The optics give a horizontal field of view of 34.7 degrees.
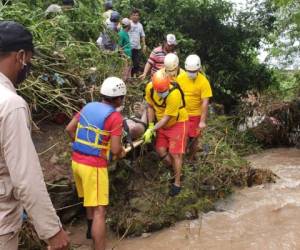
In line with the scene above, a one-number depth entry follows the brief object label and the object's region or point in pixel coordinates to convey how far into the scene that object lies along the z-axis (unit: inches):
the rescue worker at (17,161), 91.1
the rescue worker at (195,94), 275.1
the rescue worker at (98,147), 192.4
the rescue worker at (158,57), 341.1
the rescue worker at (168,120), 243.4
